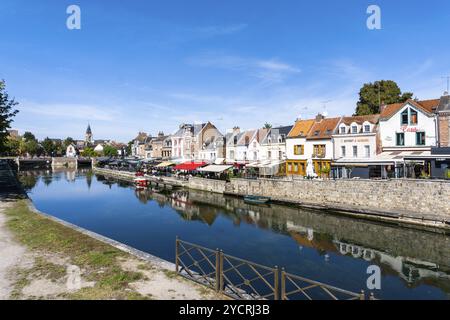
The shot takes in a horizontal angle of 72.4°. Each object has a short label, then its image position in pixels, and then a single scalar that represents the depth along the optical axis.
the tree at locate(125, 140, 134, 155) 149.07
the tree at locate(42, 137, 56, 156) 146.50
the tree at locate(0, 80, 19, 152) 29.27
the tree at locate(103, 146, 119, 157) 147.62
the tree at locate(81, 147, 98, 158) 144.50
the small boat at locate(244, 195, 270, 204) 37.22
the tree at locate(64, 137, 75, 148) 162.50
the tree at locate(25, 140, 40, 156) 141.50
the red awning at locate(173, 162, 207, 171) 53.56
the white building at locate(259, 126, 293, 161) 49.78
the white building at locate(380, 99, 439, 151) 31.80
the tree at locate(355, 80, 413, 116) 49.19
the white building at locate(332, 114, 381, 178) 32.81
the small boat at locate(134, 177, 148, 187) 57.59
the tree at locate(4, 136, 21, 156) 125.44
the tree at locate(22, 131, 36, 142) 177.50
